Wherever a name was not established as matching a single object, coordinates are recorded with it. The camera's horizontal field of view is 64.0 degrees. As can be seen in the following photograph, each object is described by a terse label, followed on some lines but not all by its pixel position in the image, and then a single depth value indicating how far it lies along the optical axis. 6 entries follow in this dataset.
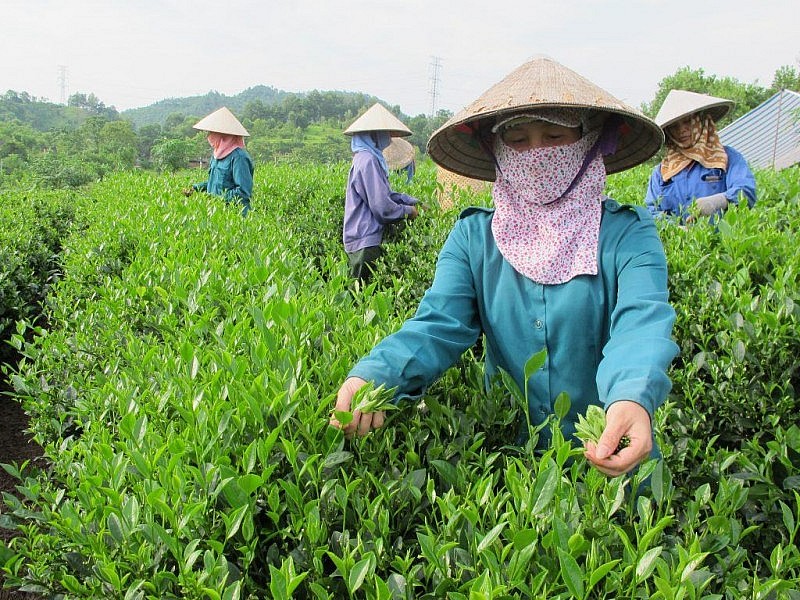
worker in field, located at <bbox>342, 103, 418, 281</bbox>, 5.07
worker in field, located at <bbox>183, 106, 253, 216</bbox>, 6.22
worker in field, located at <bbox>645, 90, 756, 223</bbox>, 3.92
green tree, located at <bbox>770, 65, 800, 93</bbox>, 44.72
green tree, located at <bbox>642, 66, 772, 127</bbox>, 43.34
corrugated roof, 26.22
